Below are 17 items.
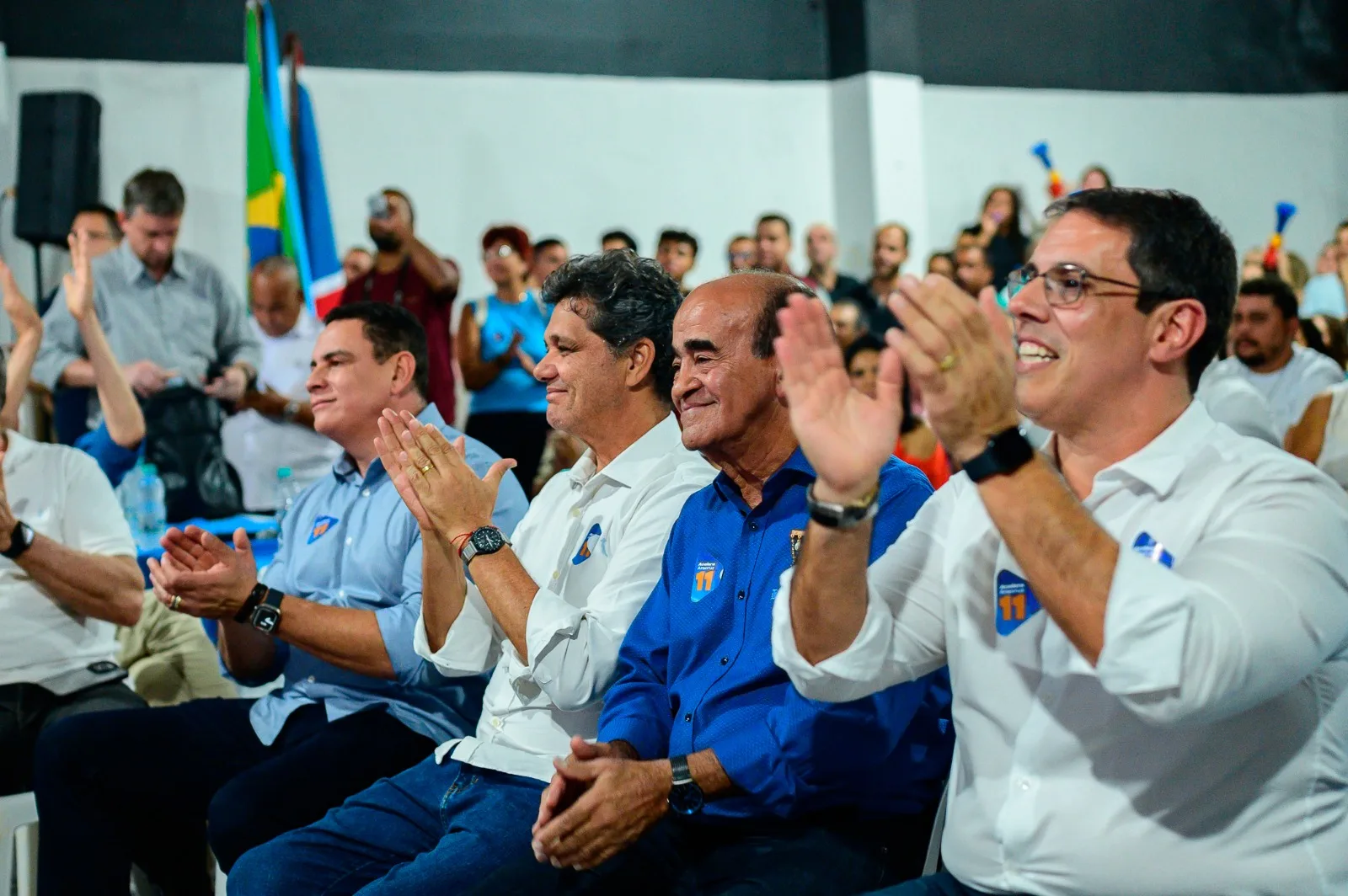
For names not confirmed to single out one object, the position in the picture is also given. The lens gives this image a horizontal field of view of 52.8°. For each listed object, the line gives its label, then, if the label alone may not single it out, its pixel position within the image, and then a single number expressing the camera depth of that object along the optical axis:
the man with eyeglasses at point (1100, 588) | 1.30
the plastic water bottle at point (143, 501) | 4.16
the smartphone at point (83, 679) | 2.88
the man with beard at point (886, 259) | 7.60
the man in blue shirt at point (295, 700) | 2.43
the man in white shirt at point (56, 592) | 2.80
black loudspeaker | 6.93
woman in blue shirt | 5.59
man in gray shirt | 5.25
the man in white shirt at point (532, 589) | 2.04
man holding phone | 5.36
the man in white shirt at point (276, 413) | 5.03
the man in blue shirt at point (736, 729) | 1.76
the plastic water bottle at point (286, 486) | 4.82
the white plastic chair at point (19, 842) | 2.69
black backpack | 4.39
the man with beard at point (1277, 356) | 4.93
